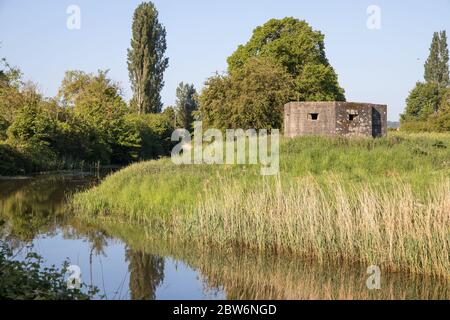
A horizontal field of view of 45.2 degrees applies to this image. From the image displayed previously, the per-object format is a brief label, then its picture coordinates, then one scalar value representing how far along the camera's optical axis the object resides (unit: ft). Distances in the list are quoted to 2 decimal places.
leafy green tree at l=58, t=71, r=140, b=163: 136.77
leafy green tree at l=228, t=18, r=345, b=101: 117.29
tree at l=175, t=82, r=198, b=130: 229.66
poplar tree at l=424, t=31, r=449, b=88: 213.25
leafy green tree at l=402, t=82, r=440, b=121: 202.84
